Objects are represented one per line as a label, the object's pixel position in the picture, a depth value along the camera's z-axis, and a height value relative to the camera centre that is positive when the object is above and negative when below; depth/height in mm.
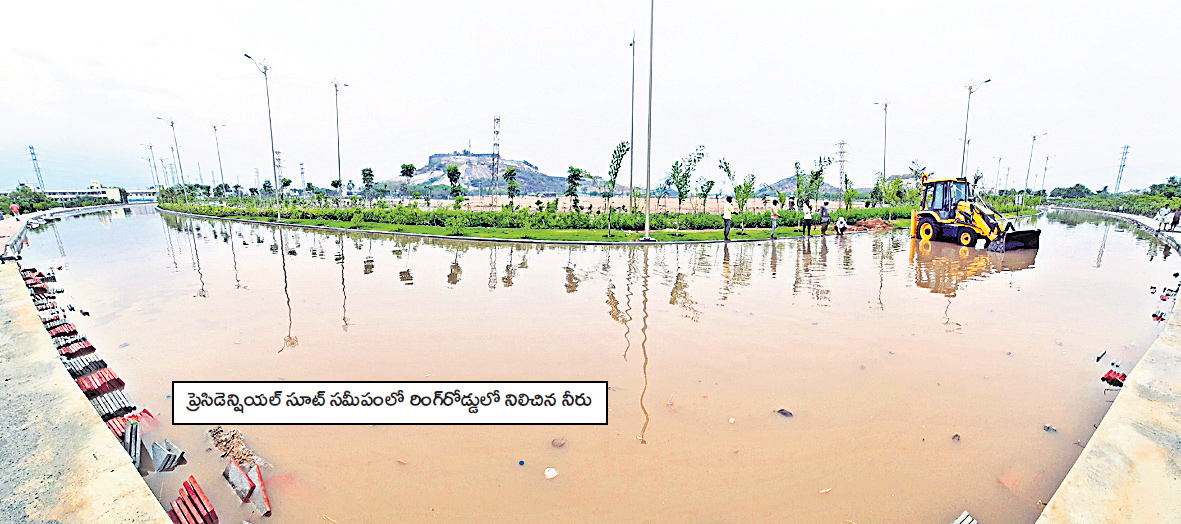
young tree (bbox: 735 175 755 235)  27891 +145
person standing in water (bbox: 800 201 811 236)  24797 -1017
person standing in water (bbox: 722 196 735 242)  21797 -860
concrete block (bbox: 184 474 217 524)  3756 -2308
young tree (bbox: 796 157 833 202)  38062 +1142
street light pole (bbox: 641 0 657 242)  19906 +395
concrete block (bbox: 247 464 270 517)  3902 -2429
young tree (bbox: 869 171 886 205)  59697 +298
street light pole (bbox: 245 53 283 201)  30984 +5049
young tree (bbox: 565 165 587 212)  37125 +1172
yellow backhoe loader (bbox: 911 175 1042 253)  18594 -1011
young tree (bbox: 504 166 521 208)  45250 +1582
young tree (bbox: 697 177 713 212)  31350 +473
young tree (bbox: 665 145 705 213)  30047 +1353
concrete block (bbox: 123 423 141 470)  4379 -2219
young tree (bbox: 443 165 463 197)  48688 +2024
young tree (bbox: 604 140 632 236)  27686 +1944
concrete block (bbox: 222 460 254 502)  4012 -2358
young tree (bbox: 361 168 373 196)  65688 +2199
